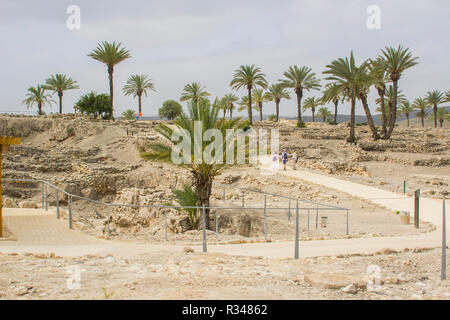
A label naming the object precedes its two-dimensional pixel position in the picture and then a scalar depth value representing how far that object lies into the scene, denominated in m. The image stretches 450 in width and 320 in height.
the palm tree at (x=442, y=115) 79.12
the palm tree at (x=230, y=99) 78.11
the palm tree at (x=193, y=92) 58.61
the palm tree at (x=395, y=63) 39.09
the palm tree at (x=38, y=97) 53.88
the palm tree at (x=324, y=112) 92.15
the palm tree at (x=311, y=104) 78.06
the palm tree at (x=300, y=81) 47.60
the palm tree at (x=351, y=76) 35.09
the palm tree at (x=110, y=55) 44.62
